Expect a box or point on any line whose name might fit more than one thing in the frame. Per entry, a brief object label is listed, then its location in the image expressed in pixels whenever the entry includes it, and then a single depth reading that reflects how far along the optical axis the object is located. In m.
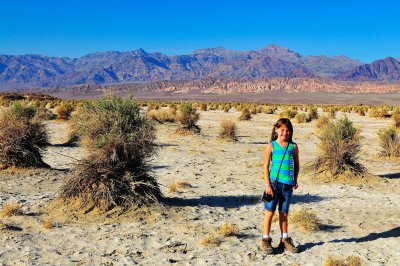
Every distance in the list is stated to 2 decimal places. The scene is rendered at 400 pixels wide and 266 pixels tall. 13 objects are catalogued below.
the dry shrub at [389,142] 18.30
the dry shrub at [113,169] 9.61
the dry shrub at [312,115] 39.07
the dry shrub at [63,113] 34.15
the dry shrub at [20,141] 13.60
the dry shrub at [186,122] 25.98
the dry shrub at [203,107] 51.36
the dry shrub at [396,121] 30.38
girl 7.15
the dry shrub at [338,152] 14.02
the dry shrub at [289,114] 40.60
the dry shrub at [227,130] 23.70
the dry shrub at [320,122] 30.43
